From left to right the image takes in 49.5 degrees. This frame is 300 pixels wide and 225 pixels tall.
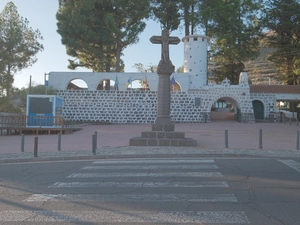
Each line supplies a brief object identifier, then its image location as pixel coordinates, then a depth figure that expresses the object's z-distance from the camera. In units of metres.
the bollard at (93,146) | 12.17
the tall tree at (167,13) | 39.00
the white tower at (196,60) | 36.75
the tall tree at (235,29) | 37.88
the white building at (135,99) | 34.81
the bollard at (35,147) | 11.67
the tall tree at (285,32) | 40.25
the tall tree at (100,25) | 34.97
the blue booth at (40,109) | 23.56
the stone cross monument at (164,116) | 14.43
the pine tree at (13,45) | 29.51
